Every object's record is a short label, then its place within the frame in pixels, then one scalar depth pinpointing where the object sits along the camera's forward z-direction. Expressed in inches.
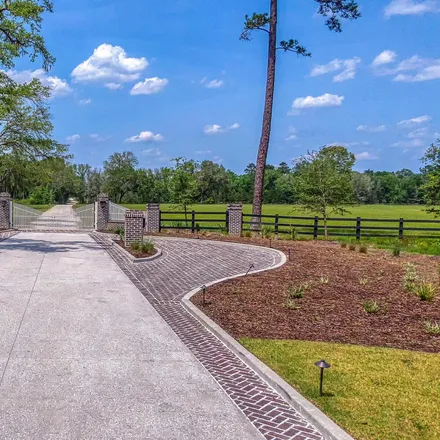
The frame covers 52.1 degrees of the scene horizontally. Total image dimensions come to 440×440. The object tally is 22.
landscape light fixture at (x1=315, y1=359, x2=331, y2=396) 176.9
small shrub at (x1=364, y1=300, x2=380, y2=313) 313.3
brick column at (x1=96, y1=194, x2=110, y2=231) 1019.3
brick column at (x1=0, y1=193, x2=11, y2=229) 978.7
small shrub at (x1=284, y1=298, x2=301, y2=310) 319.9
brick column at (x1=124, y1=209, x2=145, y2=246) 663.8
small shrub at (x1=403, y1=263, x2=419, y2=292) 380.8
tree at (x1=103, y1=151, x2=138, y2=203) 3324.3
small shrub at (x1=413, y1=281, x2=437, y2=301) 349.1
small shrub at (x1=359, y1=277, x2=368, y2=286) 409.4
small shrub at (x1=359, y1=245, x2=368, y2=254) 663.1
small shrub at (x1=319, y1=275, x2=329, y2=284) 407.2
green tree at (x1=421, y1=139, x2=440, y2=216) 651.5
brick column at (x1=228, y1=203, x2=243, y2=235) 909.2
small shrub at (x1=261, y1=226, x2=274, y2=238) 880.3
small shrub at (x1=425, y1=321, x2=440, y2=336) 272.8
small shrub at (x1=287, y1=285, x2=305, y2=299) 352.7
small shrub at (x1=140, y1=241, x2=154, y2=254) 588.1
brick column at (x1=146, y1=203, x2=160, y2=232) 948.6
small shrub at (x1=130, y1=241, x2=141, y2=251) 608.4
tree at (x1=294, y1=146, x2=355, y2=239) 915.4
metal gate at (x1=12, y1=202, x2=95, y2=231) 1034.8
